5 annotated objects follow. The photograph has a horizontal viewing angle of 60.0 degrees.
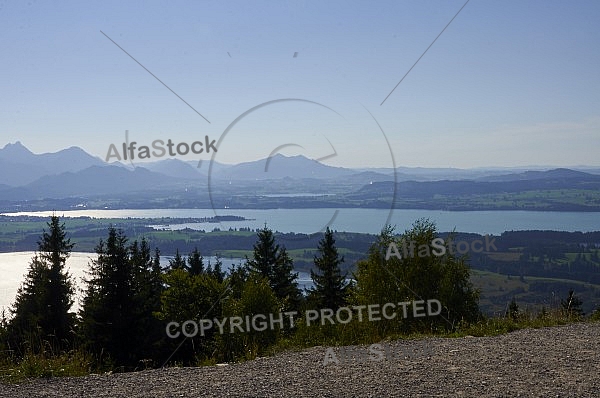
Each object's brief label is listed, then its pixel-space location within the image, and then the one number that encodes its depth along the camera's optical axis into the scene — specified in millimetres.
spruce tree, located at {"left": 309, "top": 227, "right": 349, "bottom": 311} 42750
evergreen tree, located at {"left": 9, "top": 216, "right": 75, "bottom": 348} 31156
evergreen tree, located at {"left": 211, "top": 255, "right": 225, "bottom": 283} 48394
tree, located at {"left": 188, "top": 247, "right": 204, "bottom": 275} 47094
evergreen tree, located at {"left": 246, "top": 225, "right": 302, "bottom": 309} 42250
